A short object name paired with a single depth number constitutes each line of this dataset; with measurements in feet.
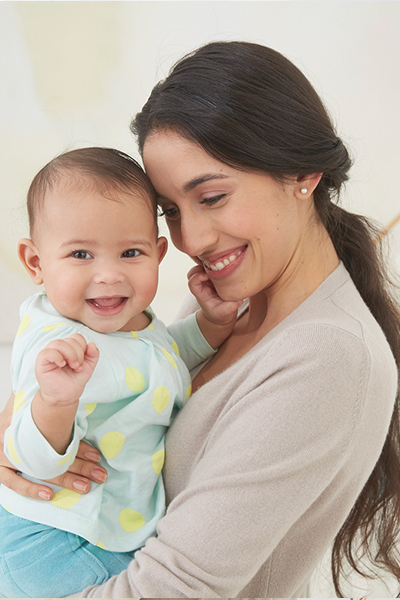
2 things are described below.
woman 3.07
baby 3.63
